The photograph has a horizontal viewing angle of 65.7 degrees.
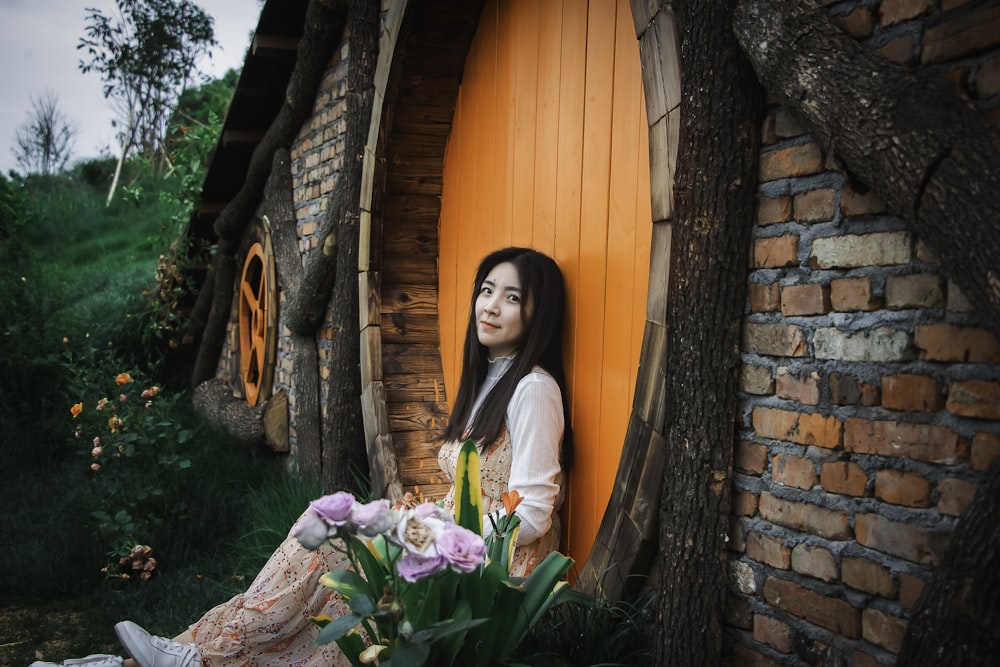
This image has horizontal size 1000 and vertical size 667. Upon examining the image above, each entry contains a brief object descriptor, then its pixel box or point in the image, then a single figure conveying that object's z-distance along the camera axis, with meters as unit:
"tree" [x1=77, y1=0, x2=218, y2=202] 10.94
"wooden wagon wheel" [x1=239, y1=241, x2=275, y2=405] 5.07
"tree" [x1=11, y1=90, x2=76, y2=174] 15.27
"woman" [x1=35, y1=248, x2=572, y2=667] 2.34
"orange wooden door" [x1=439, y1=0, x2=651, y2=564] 2.44
